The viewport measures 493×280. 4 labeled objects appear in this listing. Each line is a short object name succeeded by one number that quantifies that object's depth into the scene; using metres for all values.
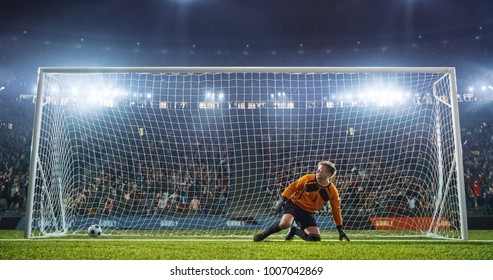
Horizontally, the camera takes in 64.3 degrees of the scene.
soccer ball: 6.90
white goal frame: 6.92
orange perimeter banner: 8.76
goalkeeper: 5.89
